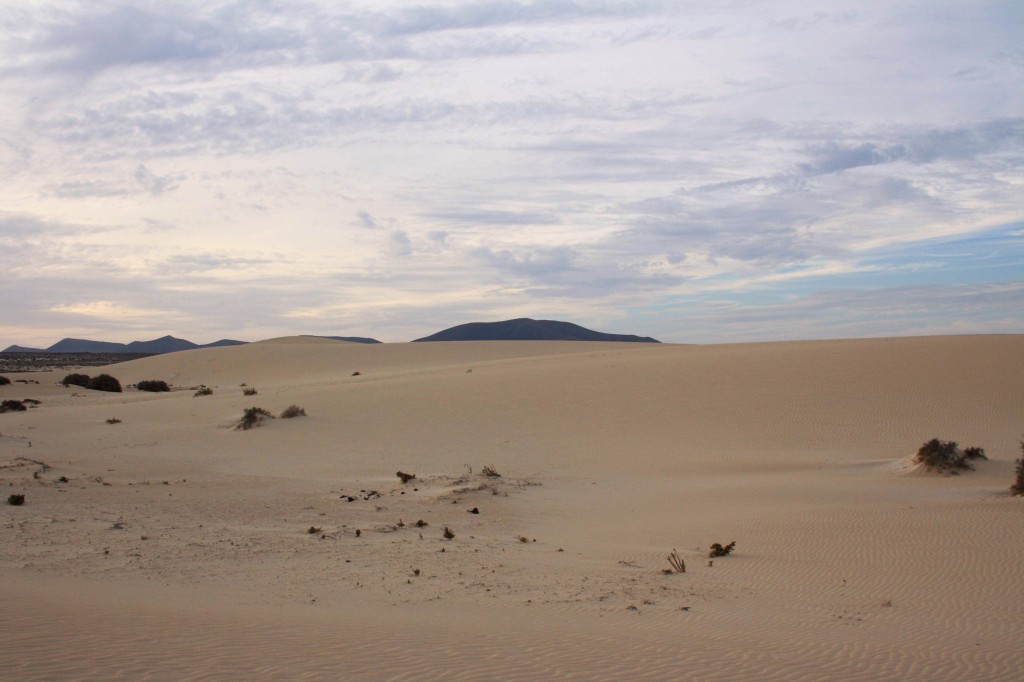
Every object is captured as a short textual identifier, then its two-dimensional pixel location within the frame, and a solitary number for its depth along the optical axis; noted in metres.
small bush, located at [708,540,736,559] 10.02
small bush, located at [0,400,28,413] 25.25
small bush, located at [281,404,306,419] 22.80
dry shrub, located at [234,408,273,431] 21.56
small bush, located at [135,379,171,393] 35.92
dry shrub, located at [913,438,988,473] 15.12
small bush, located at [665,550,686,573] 9.33
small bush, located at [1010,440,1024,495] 12.64
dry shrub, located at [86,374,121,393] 35.38
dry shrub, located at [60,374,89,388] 35.72
